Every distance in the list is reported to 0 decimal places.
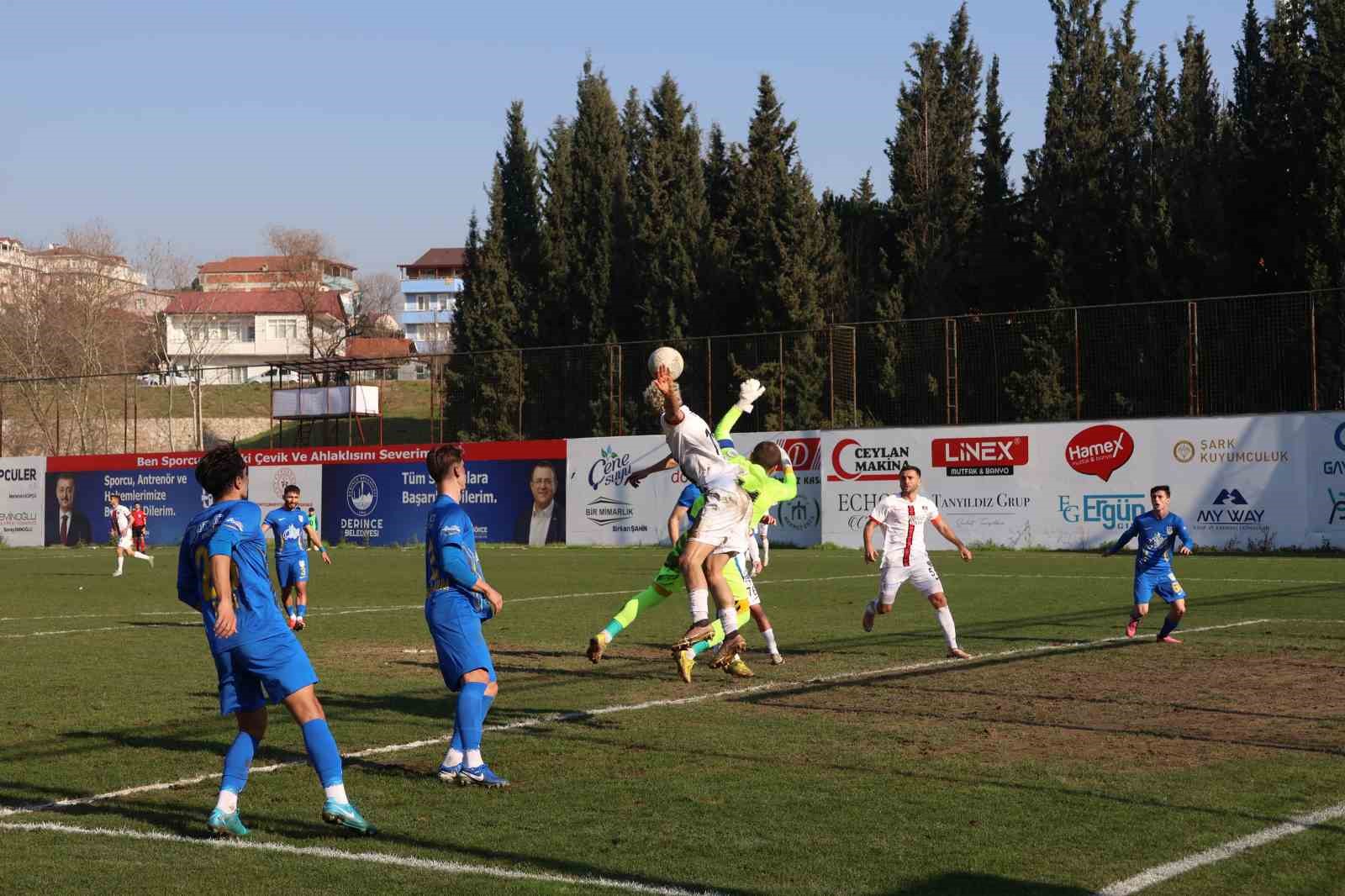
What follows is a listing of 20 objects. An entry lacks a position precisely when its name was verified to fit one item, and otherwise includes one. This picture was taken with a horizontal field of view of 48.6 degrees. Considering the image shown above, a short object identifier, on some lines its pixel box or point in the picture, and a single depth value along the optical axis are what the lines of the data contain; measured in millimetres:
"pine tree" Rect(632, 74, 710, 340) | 59312
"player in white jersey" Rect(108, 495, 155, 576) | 34562
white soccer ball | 10586
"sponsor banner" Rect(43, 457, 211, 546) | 54500
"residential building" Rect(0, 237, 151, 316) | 81188
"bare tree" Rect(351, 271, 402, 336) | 137125
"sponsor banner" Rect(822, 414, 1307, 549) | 35438
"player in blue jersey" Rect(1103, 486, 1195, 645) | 15805
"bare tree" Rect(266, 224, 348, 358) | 105500
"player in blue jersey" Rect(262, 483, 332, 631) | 19438
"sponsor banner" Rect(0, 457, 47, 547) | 56000
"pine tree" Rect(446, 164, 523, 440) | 53750
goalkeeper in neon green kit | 11852
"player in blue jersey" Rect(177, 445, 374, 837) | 7184
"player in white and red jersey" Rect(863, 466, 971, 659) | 15031
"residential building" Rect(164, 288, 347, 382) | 124250
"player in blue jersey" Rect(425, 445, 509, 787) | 8305
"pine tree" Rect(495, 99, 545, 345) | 66750
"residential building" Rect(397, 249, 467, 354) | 161250
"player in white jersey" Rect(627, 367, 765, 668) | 11562
